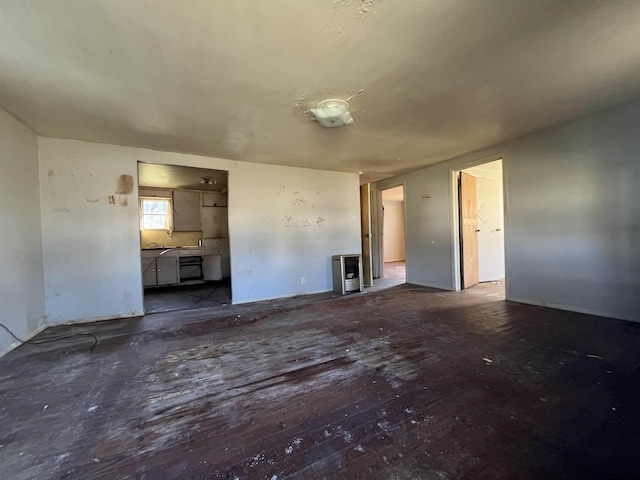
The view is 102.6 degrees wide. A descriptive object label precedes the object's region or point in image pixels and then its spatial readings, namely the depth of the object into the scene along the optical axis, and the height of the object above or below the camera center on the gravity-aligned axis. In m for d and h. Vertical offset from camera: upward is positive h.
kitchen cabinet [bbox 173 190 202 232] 6.49 +0.78
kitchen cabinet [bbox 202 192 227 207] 6.89 +1.12
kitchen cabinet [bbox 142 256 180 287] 5.80 -0.66
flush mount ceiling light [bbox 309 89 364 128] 2.53 +1.29
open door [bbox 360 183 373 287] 5.64 +0.04
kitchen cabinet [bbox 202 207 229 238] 6.90 +0.50
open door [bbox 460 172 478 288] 4.88 +0.04
